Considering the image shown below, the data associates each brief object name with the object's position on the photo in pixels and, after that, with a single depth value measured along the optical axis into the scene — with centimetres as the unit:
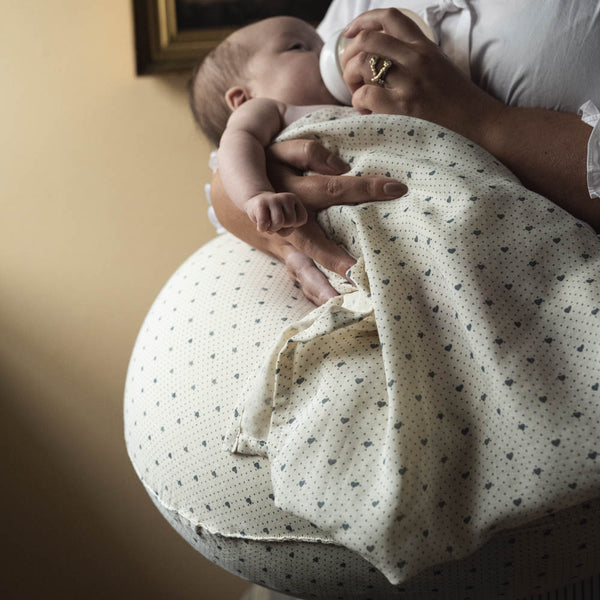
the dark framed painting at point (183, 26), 154
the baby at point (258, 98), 82
